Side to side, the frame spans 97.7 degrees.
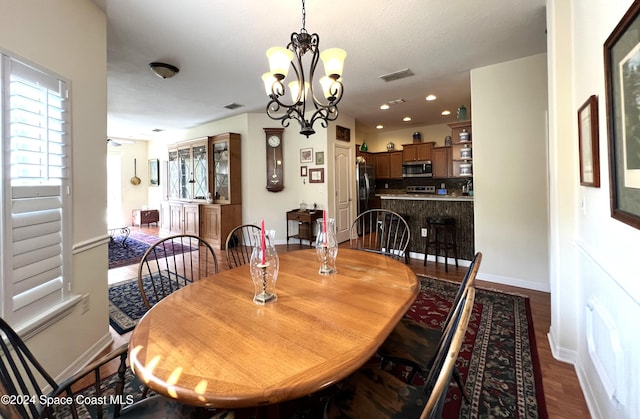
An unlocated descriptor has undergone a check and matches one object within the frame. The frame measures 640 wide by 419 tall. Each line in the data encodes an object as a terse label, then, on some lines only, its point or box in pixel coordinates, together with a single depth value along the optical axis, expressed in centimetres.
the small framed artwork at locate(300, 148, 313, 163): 555
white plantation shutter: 147
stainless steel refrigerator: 634
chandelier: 183
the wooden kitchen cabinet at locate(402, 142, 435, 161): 684
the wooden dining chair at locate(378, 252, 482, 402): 133
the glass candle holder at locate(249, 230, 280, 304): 128
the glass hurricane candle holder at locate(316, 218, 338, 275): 172
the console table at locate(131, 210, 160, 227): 812
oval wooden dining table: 77
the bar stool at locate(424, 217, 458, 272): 393
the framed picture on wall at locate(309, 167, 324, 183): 545
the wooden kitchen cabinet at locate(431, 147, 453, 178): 653
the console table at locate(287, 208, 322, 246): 536
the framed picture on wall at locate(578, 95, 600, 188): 142
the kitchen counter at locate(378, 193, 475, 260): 404
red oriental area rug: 156
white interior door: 570
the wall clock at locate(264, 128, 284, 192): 570
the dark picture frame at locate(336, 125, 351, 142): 567
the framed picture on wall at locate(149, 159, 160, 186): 841
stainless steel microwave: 681
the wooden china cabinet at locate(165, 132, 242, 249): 571
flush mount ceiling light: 325
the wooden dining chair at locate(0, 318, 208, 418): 77
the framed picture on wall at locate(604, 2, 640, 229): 96
